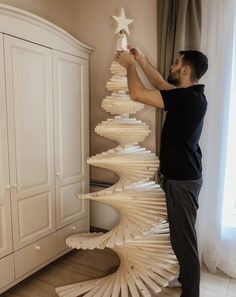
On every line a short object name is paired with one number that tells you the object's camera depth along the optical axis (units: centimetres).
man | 177
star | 207
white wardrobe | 189
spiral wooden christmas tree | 192
